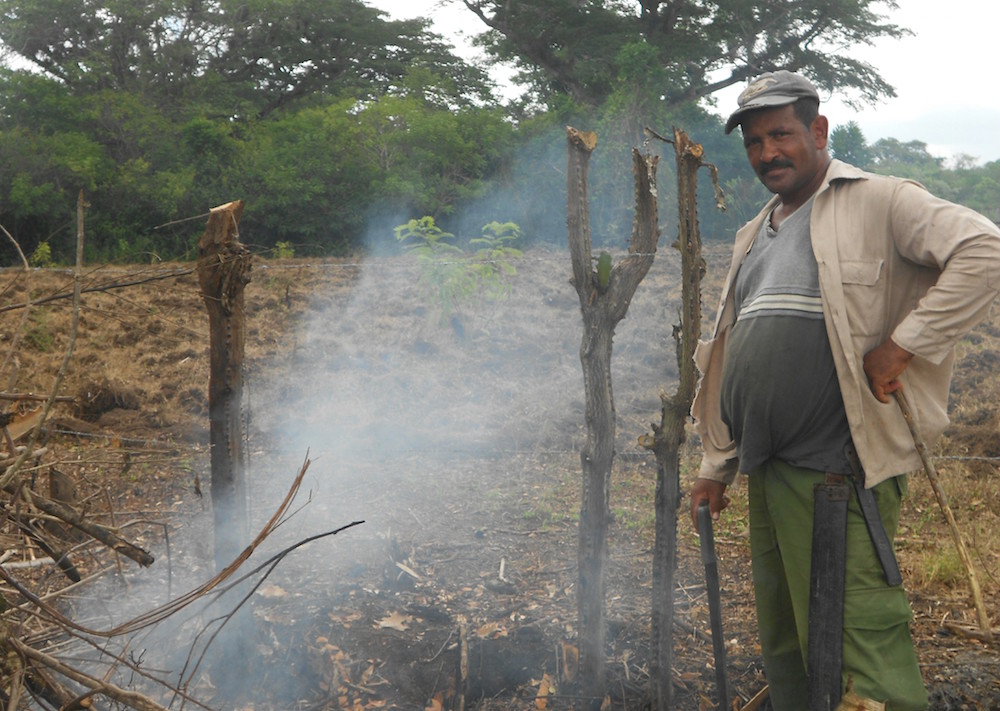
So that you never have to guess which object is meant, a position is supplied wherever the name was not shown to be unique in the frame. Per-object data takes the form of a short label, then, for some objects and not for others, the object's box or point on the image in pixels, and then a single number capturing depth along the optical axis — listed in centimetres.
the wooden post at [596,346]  325
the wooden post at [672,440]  308
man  196
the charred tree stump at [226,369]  334
